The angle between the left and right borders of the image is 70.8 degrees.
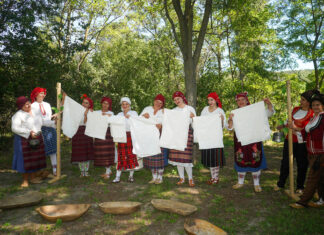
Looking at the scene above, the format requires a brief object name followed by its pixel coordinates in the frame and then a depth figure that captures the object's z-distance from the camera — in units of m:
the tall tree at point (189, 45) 7.10
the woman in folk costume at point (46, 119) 5.79
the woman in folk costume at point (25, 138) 5.32
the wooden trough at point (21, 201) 4.21
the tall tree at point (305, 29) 10.27
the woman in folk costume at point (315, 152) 3.95
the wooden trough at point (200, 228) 3.26
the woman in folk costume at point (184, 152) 5.34
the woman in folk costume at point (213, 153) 5.30
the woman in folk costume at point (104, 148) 5.80
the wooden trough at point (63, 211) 3.70
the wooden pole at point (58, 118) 5.77
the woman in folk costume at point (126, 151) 5.62
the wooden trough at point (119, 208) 3.98
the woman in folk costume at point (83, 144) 5.87
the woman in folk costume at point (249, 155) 4.94
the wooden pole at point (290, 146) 4.48
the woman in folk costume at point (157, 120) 5.52
